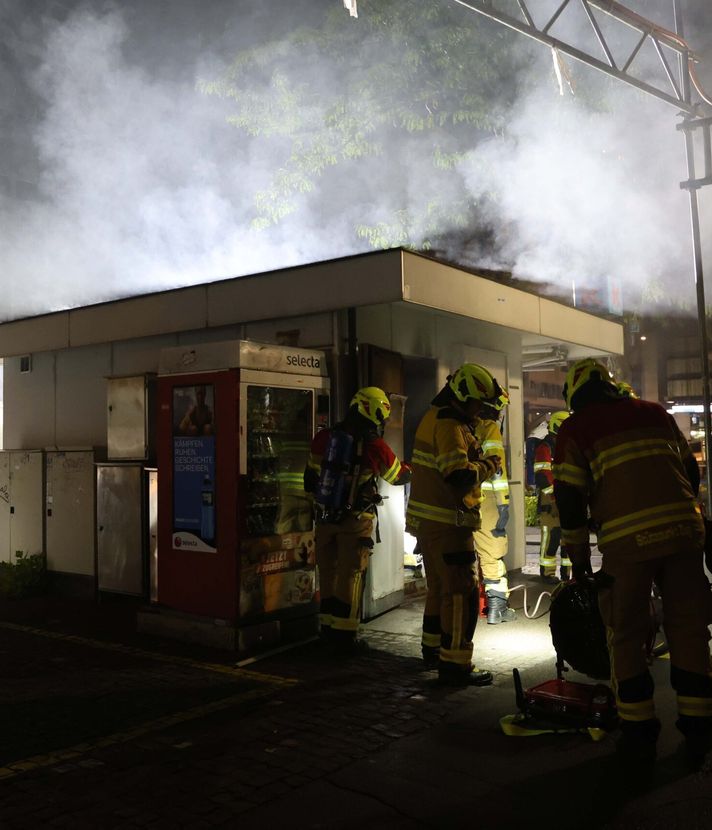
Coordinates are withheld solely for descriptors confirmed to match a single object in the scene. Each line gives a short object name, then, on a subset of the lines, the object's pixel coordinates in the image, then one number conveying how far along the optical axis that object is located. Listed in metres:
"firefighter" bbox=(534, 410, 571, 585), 9.09
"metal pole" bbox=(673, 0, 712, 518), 9.55
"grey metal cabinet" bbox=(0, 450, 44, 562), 9.34
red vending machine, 6.55
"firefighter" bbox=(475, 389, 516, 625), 7.30
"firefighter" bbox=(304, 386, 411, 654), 6.33
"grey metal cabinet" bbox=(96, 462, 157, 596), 8.12
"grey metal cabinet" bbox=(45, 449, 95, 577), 8.87
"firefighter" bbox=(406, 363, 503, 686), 5.45
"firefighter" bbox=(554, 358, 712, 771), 3.97
